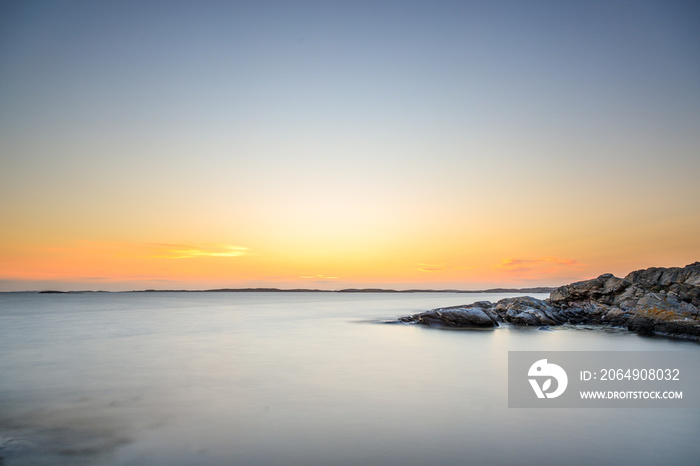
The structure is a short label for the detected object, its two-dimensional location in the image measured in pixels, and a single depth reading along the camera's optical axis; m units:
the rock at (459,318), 28.20
